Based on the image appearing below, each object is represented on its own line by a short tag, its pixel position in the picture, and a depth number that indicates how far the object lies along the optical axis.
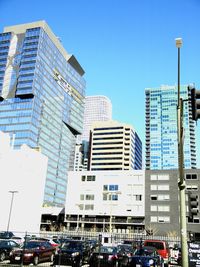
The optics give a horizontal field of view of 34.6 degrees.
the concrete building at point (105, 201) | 90.56
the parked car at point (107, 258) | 19.83
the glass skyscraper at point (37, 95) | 155.12
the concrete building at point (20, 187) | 61.06
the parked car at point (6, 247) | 23.03
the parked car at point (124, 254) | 20.45
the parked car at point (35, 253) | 21.67
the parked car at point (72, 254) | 20.62
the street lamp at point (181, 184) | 10.77
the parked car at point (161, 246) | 26.56
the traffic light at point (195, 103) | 10.85
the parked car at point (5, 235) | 34.48
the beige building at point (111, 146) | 182.88
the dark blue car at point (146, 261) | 19.16
